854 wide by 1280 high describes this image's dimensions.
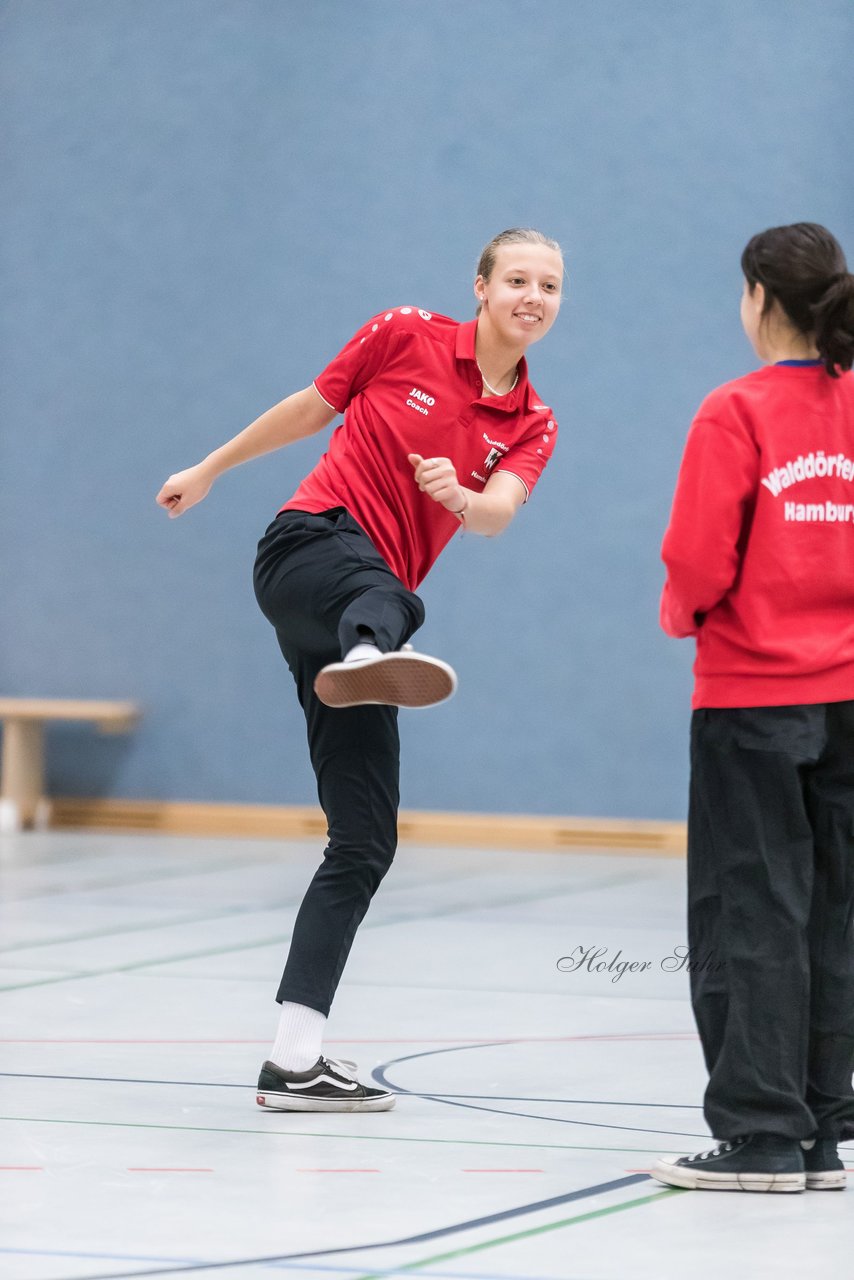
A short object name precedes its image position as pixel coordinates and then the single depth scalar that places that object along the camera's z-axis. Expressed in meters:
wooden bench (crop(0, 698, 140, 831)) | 16.80
